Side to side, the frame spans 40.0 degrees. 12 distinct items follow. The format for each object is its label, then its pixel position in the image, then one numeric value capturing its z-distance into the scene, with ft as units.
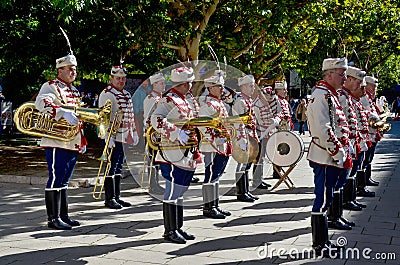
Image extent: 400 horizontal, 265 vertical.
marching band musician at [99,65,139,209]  25.34
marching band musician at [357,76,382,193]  28.32
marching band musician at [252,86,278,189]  29.96
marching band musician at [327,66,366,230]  22.02
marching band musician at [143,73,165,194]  23.07
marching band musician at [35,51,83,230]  21.58
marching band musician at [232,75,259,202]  25.25
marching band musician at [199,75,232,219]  22.65
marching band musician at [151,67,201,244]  19.30
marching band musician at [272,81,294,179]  31.60
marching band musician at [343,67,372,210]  25.43
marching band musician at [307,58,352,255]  18.21
